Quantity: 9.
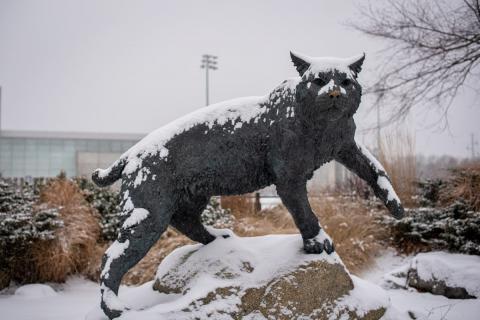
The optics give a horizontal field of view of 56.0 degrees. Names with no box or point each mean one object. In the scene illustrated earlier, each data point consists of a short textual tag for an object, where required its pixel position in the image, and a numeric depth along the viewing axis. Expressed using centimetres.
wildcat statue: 295
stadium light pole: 2375
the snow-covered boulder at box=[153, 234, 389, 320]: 303
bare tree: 767
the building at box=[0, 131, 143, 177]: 2941
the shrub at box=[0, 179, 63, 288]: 668
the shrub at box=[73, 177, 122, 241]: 781
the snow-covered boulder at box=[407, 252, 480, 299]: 537
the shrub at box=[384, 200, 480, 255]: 651
